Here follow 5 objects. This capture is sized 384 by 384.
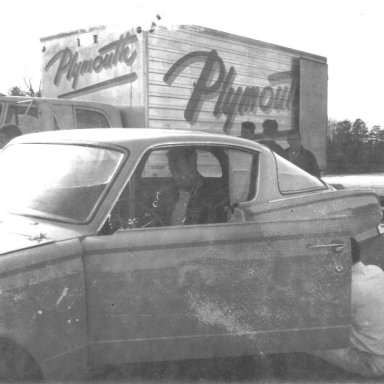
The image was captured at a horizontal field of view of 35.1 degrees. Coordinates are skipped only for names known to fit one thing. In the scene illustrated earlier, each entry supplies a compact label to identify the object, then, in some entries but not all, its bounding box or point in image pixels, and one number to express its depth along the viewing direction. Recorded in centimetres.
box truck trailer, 758
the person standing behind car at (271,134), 780
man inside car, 371
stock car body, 252
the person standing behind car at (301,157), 724
